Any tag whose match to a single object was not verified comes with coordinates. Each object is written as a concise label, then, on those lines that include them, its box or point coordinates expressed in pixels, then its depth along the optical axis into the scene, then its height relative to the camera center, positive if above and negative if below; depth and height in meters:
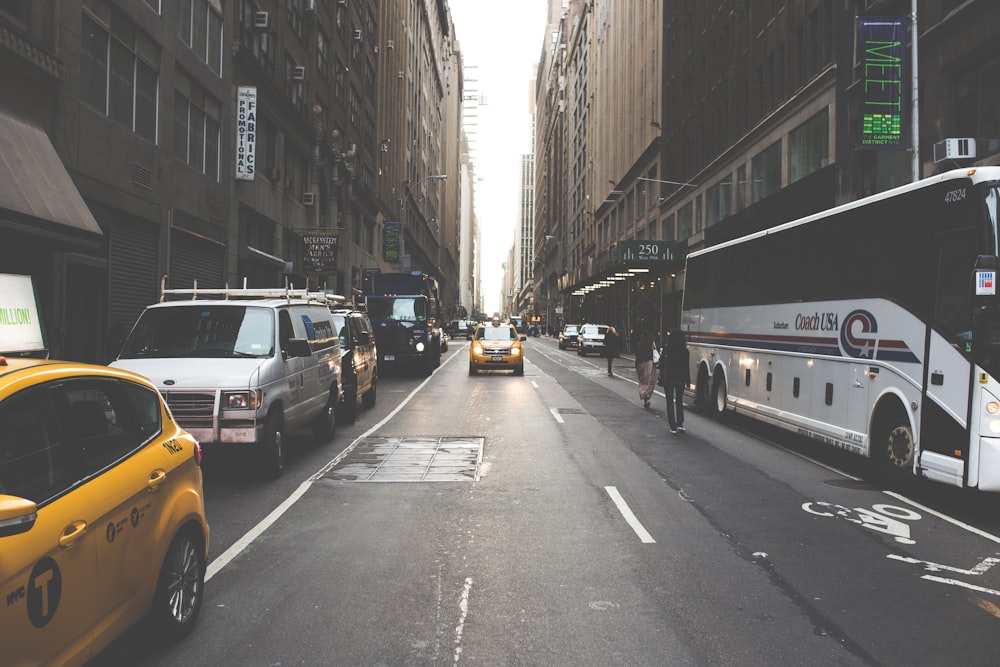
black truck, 26.89 +0.15
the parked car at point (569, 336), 58.09 -0.70
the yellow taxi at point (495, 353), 28.33 -1.01
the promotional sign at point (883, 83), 20.48 +6.67
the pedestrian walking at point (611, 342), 29.70 -0.55
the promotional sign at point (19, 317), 6.57 -0.03
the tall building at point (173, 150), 13.84 +4.55
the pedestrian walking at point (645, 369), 17.82 -0.94
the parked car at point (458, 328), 87.33 -0.43
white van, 8.84 -0.56
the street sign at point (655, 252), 43.44 +4.31
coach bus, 8.07 +0.07
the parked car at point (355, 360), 15.20 -0.79
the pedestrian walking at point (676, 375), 14.08 -0.83
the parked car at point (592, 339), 46.62 -0.70
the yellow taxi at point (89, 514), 3.16 -0.95
